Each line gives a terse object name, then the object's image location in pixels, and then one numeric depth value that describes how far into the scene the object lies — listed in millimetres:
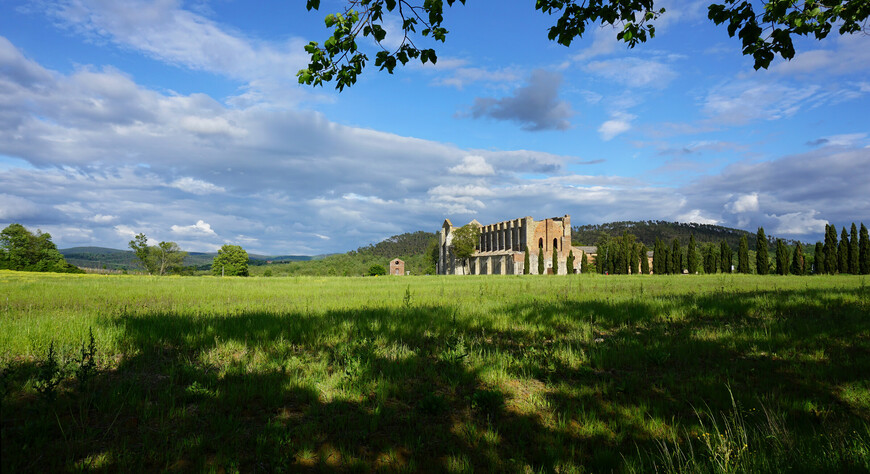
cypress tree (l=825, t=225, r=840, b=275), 53344
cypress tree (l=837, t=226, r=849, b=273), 52812
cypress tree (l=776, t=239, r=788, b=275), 54719
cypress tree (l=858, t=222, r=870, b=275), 51688
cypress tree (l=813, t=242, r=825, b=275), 54469
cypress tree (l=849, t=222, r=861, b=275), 52125
